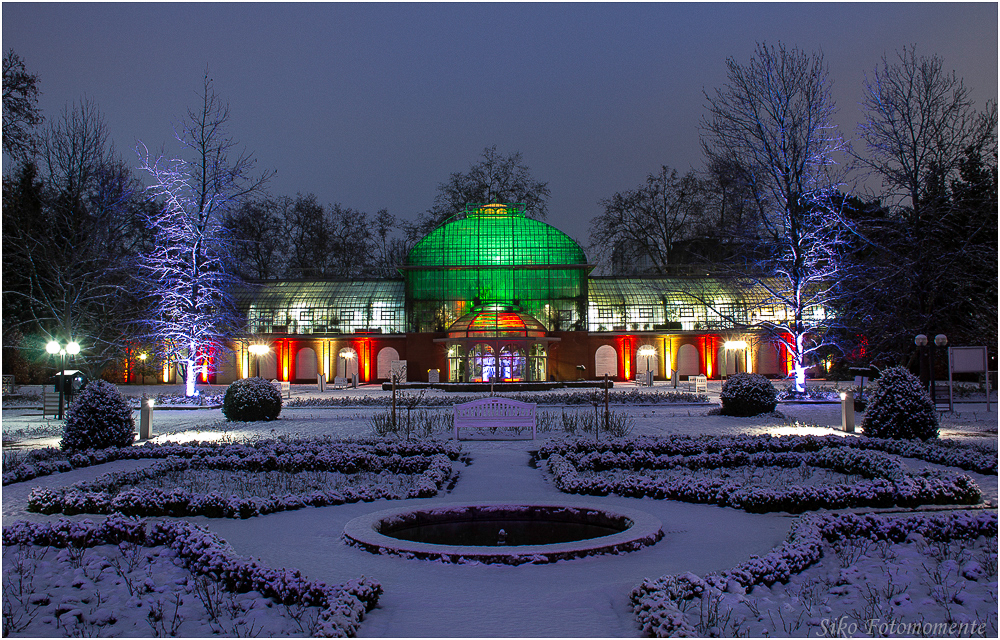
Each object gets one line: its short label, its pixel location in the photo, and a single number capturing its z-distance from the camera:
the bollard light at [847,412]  16.55
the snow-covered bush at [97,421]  13.73
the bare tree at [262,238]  51.59
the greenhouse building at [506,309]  40.56
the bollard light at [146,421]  16.55
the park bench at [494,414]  15.85
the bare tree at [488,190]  52.44
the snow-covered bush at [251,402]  19.94
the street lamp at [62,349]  21.12
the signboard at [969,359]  20.41
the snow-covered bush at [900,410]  14.06
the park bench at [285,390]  29.10
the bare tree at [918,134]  25.55
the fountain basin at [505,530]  6.67
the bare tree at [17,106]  25.47
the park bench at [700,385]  28.10
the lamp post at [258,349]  37.97
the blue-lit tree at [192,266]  27.23
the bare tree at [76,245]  26.44
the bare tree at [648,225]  52.25
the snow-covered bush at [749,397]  19.88
